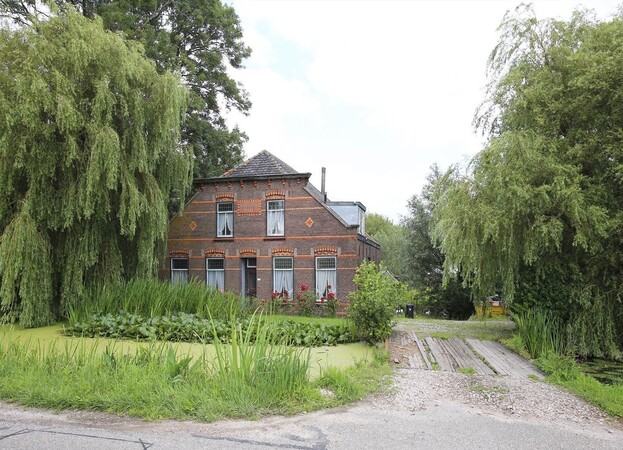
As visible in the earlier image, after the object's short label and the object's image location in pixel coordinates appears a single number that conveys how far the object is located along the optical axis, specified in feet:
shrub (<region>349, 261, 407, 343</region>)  28.73
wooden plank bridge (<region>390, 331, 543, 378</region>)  23.48
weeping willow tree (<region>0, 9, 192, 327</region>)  34.73
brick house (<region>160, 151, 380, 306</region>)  60.64
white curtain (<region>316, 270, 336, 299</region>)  60.34
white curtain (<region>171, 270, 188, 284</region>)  66.73
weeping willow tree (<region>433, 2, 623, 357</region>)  28.37
